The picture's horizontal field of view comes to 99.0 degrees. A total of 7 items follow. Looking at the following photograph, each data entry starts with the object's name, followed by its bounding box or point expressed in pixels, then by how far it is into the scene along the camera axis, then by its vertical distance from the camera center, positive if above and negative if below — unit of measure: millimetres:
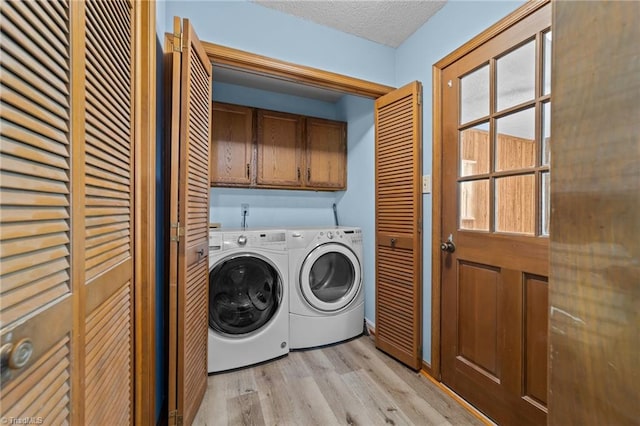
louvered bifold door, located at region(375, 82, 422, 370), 1834 -89
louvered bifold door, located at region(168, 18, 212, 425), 1196 -25
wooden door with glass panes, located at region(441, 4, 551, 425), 1210 -52
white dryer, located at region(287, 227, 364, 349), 2096 -615
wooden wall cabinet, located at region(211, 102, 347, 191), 2471 +594
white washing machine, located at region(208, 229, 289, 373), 1802 -609
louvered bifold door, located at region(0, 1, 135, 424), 445 +3
